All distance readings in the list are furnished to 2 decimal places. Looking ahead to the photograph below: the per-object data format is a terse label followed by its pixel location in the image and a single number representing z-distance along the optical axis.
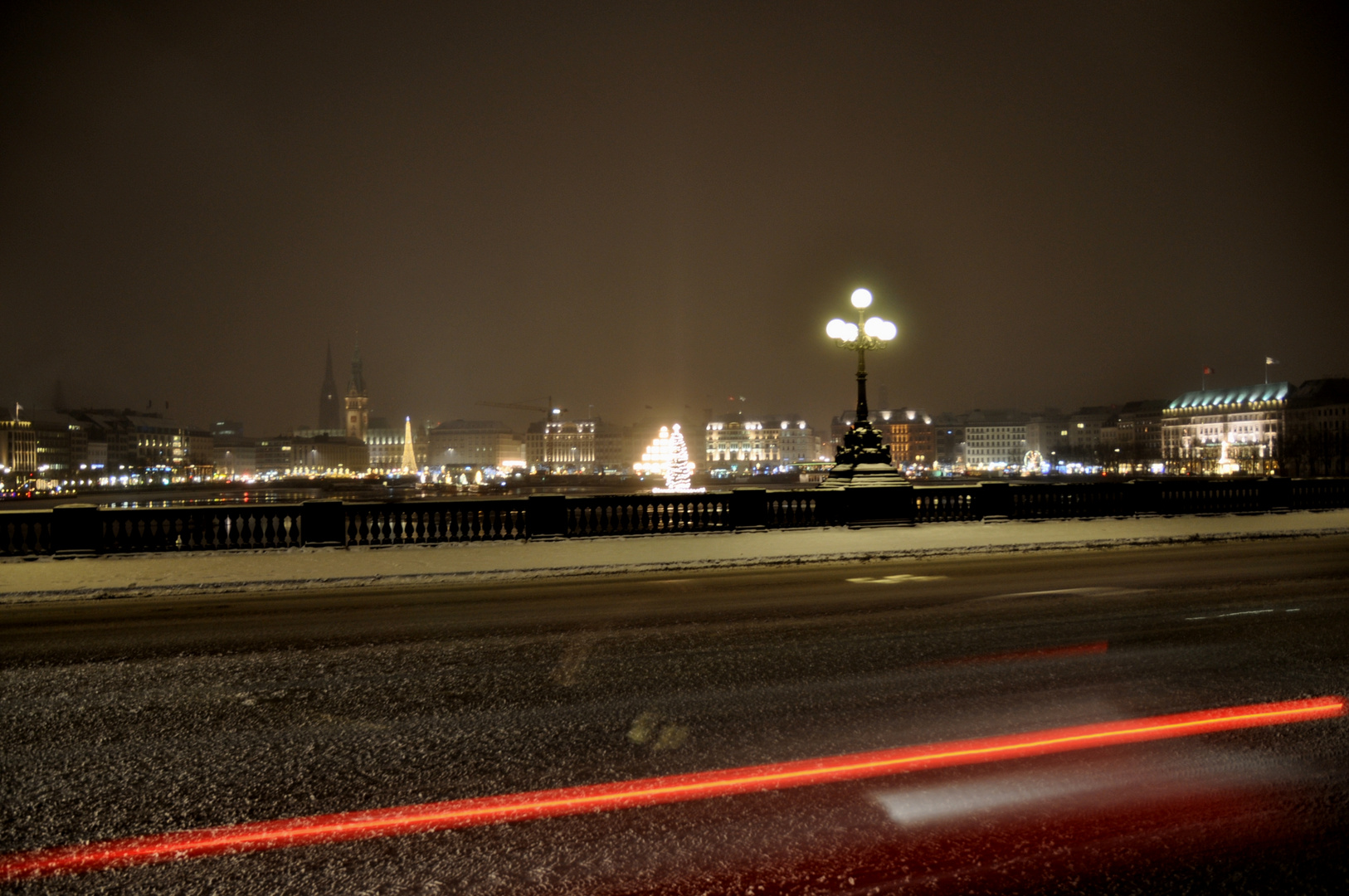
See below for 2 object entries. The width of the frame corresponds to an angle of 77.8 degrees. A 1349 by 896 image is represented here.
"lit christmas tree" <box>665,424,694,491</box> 54.19
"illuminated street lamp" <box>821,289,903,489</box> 21.59
